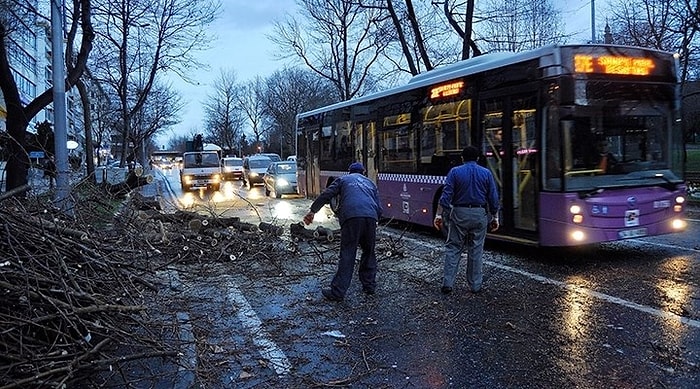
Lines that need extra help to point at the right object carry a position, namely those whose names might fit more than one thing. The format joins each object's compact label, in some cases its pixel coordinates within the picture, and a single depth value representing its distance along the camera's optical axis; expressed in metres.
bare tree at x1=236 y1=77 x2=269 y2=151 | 83.10
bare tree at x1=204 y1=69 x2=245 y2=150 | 84.00
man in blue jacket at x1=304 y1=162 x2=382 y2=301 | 7.21
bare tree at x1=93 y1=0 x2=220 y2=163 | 20.33
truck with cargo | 31.61
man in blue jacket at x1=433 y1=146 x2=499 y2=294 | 7.32
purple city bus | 8.54
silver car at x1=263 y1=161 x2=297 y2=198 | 26.58
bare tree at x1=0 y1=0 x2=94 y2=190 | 15.10
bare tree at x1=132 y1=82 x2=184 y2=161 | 45.00
